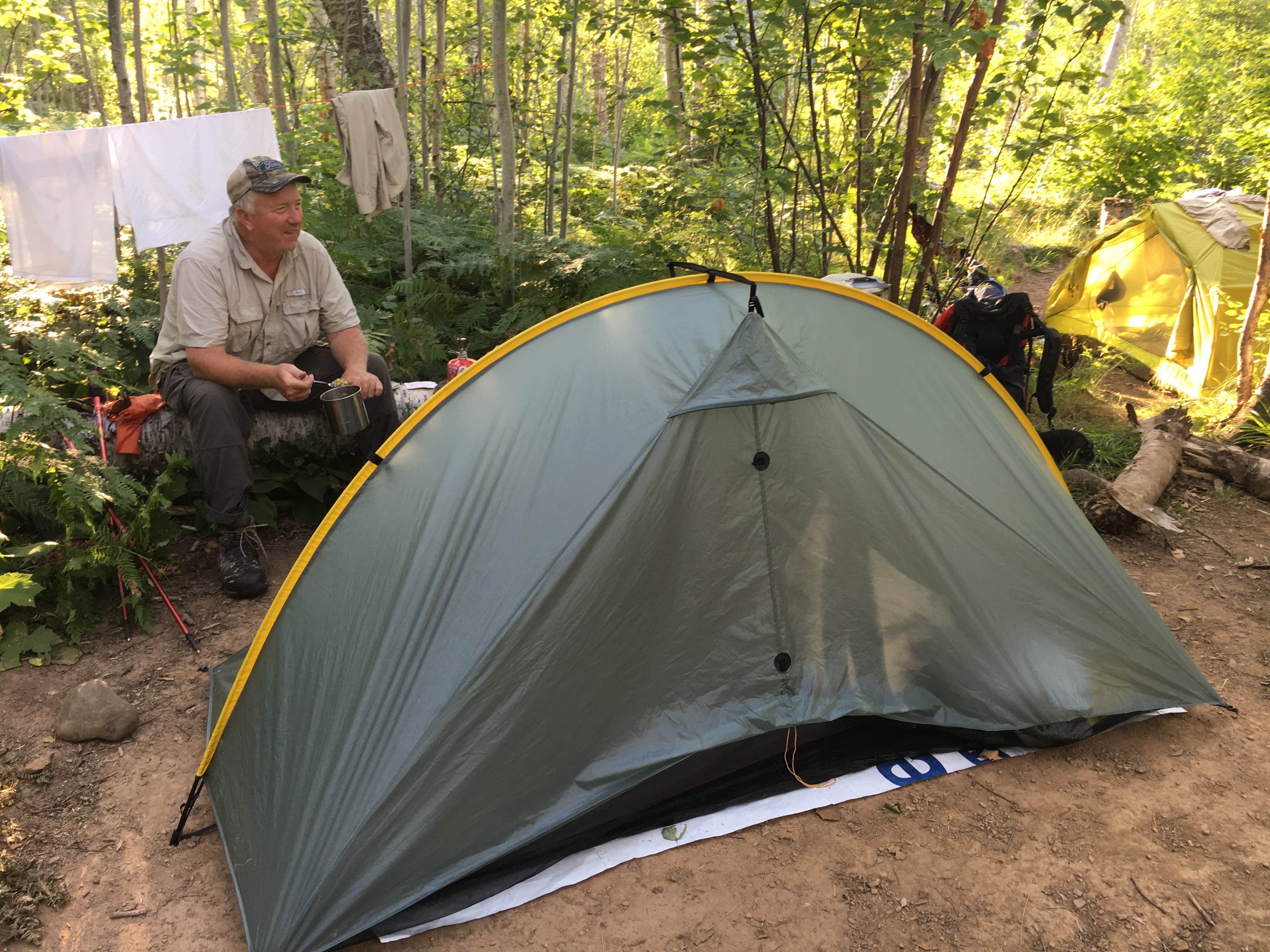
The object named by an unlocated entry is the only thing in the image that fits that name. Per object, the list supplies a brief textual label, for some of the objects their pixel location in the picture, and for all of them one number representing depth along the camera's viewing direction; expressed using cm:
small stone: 269
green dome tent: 222
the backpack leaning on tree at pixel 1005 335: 497
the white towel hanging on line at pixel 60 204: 437
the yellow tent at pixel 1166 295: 616
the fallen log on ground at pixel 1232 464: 479
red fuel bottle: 423
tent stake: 241
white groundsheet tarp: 229
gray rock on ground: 283
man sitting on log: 350
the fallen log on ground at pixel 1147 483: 437
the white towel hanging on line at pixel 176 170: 441
